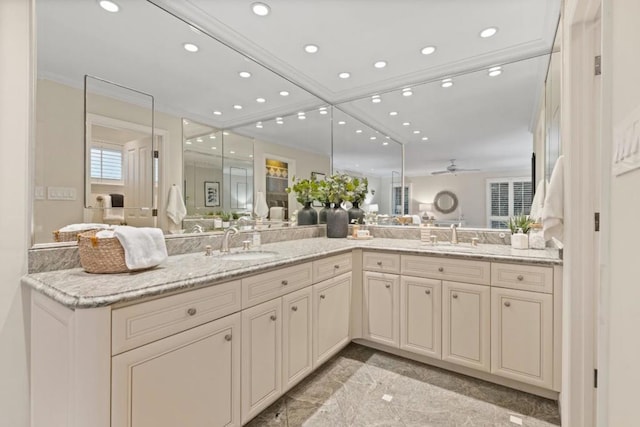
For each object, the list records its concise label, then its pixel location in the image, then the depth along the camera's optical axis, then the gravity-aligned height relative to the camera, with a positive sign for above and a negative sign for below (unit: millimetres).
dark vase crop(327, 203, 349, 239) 3086 -108
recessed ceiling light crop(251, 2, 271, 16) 1944 +1345
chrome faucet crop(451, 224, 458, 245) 2691 -198
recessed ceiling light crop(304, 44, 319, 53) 2396 +1332
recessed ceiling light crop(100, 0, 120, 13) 1739 +1210
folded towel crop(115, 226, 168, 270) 1363 -165
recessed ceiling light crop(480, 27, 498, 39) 2180 +1341
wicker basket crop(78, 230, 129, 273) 1353 -198
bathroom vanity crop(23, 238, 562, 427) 1081 -597
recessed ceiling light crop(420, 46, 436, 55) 2412 +1331
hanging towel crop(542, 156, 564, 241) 1562 +50
